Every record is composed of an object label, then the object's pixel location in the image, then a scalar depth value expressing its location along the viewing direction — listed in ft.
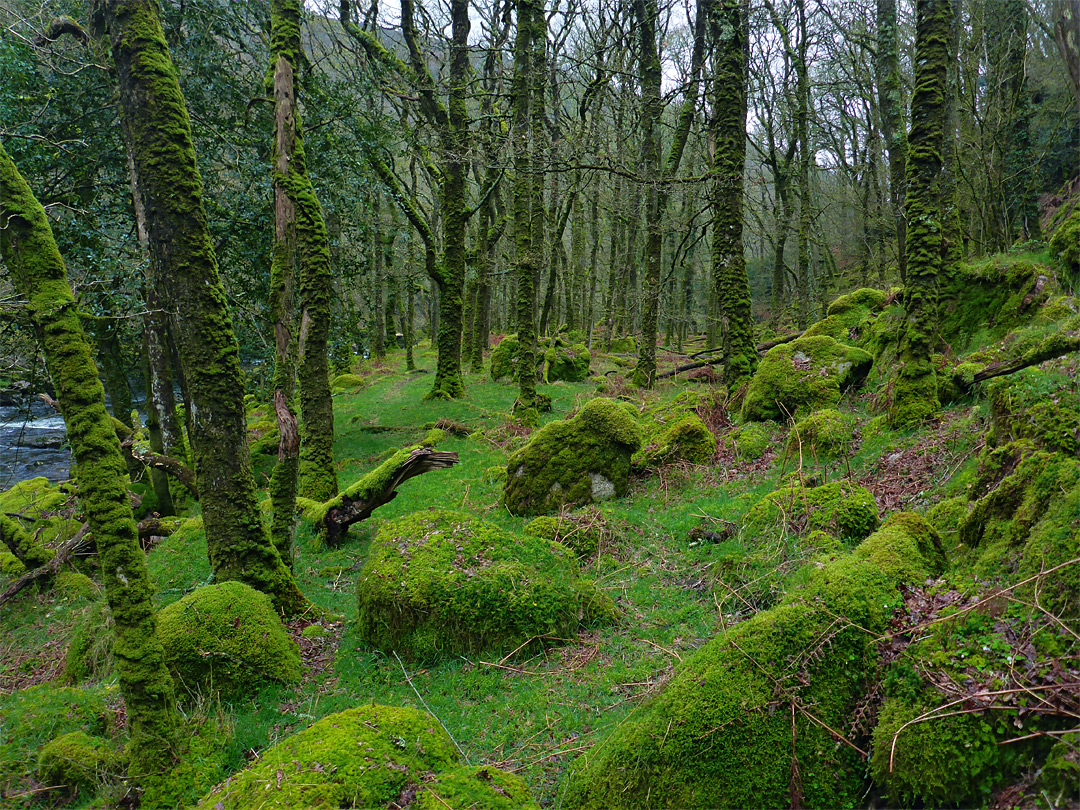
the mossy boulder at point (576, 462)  31.27
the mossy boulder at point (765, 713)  9.84
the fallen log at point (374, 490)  27.91
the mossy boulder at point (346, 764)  9.83
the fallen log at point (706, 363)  59.39
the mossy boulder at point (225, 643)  16.99
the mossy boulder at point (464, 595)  18.65
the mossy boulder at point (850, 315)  44.50
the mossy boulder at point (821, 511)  18.52
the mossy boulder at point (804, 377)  33.01
